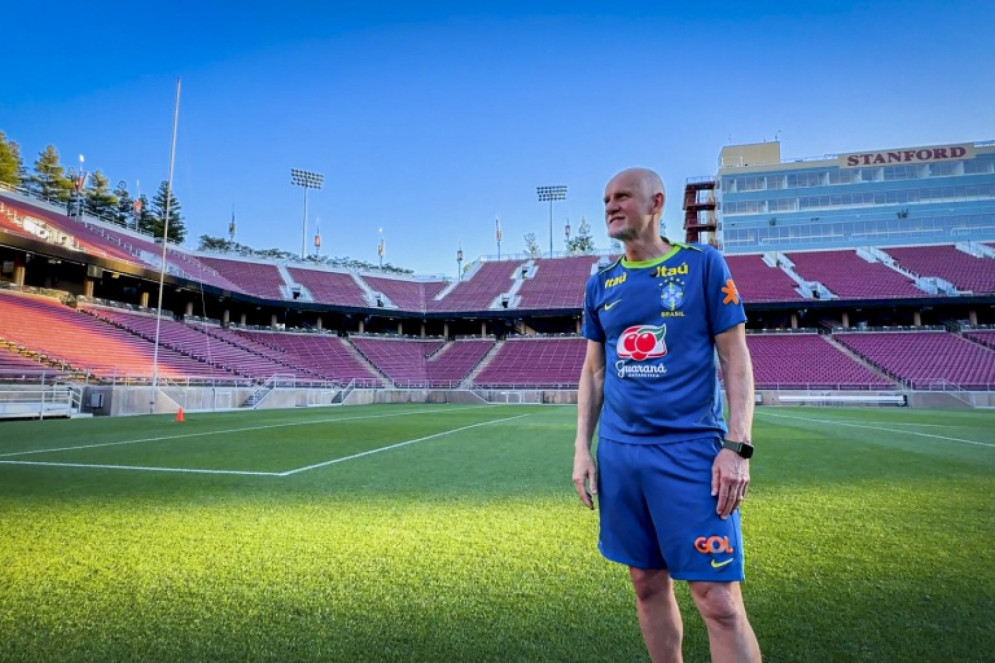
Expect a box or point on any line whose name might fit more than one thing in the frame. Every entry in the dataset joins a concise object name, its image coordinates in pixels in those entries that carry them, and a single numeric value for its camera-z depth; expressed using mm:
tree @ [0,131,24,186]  49781
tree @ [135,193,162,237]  65438
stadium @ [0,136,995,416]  26266
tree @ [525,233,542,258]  93025
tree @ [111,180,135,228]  64938
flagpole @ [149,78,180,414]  20797
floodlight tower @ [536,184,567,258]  64688
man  1767
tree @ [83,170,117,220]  62062
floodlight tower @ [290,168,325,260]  58281
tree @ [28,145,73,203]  57562
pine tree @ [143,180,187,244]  65812
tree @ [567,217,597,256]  90188
